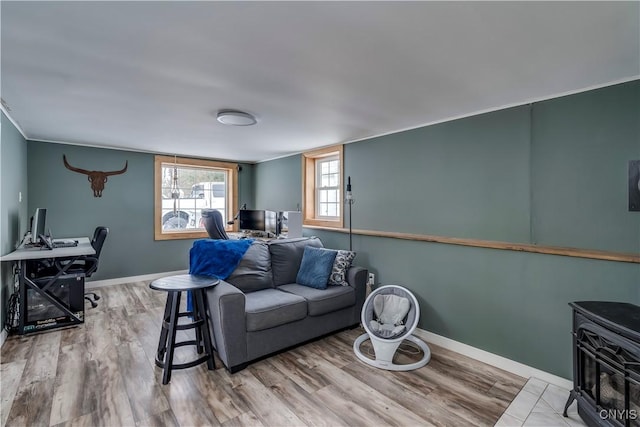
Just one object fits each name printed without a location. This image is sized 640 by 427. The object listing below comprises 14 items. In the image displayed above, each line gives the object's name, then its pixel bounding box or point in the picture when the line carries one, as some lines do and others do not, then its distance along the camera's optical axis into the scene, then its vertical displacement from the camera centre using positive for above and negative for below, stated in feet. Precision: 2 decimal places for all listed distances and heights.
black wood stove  4.98 -2.71
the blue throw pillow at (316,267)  10.47 -1.94
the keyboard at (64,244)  11.69 -1.19
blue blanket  9.55 -1.43
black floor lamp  12.24 +0.59
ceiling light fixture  9.18 +2.98
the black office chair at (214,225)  12.16 -0.46
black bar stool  7.47 -2.86
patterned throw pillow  10.70 -1.95
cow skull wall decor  14.98 +1.78
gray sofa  7.91 -2.72
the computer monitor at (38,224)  11.10 -0.37
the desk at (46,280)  9.86 -2.29
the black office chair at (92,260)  12.59 -1.94
